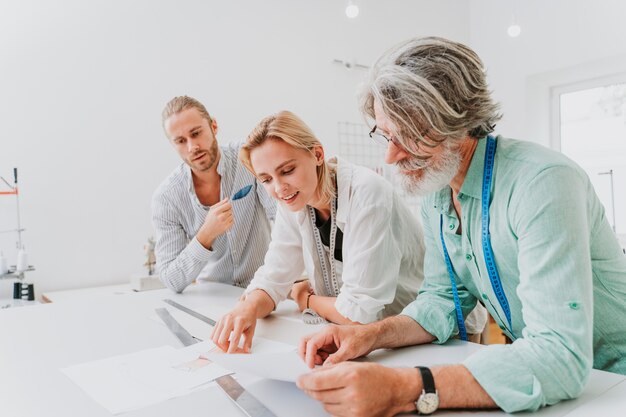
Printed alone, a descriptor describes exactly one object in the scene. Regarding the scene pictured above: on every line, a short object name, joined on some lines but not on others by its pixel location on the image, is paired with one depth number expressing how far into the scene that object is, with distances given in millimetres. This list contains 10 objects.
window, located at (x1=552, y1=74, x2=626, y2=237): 3709
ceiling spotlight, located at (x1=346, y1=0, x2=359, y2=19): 2750
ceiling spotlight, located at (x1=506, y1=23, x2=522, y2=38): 3347
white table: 812
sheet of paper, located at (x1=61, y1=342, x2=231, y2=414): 877
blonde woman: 1252
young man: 1905
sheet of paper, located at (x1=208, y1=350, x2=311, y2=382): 822
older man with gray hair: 738
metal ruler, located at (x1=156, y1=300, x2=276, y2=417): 782
